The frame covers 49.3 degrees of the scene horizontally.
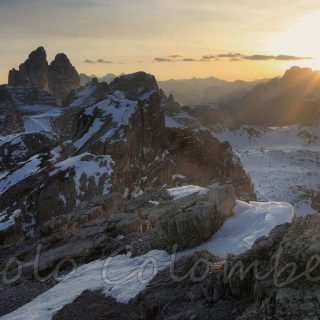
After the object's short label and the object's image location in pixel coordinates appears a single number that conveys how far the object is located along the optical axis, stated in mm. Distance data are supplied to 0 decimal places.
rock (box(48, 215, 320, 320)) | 9351
